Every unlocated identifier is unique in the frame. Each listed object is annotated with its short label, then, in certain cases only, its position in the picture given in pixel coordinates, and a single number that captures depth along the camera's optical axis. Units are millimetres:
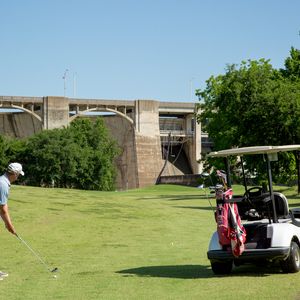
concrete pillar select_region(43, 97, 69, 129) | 100812
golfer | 11016
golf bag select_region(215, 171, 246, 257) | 11484
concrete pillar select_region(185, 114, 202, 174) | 113688
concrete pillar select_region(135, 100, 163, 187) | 105625
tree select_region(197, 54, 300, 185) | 38438
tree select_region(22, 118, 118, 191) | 88375
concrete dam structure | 101812
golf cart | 11516
